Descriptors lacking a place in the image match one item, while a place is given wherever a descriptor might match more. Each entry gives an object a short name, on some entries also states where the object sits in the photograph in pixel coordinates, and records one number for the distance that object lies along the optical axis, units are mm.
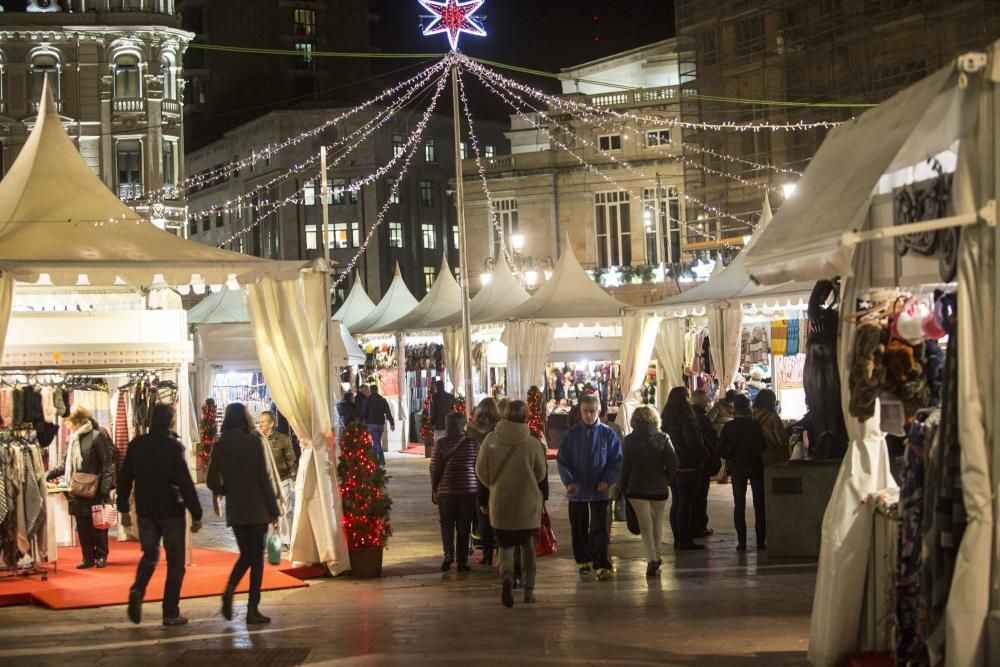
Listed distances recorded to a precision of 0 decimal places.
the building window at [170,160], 49062
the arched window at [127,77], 48375
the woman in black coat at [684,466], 14531
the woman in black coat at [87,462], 13375
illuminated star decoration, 24125
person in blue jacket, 12242
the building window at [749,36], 38312
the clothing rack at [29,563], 12852
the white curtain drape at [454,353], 30734
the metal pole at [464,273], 23766
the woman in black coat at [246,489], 10469
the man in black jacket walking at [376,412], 26812
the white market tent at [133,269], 12859
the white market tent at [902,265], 6277
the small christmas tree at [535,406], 25234
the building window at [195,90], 73312
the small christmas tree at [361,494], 13227
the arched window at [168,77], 48812
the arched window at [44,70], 47188
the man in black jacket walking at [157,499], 10398
